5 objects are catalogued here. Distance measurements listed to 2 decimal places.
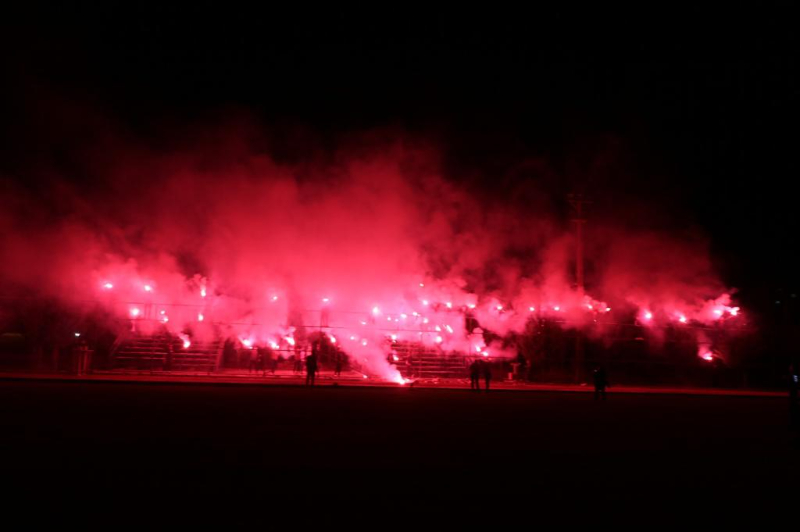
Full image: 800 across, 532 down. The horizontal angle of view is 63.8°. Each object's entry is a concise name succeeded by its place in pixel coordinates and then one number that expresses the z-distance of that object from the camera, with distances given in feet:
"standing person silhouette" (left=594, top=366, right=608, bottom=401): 67.56
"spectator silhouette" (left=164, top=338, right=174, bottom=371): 85.40
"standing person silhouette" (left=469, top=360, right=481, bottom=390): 76.18
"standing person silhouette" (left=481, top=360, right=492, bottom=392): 76.38
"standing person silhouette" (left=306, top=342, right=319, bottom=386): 70.64
